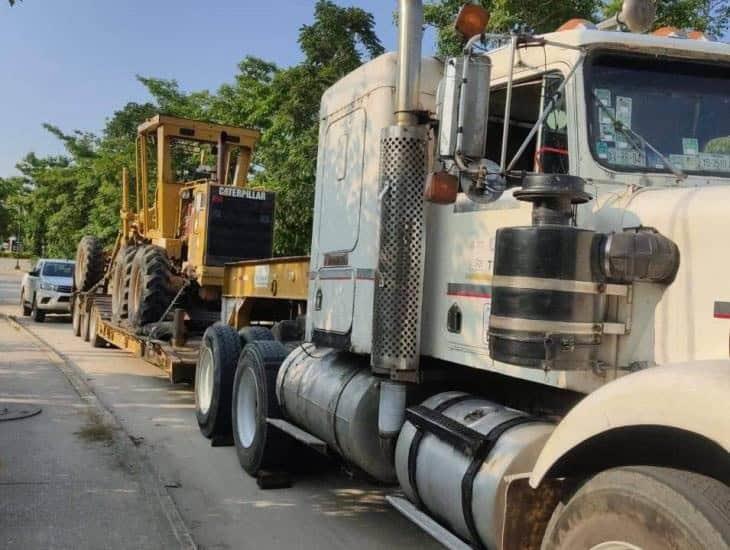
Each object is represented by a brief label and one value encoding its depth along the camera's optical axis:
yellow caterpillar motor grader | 11.35
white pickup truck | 19.73
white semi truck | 2.55
